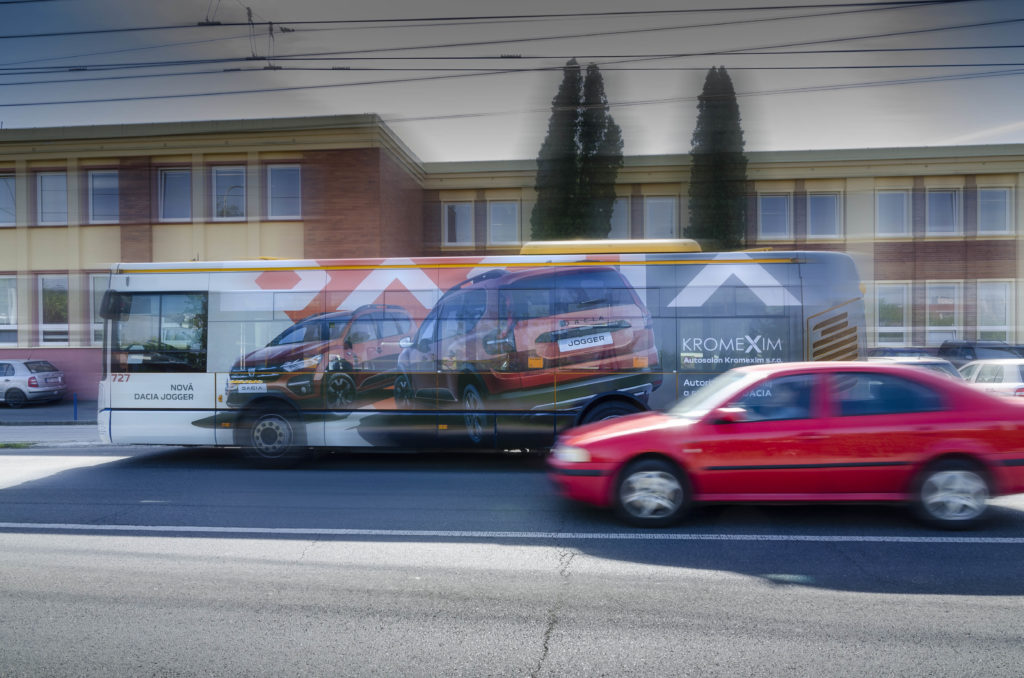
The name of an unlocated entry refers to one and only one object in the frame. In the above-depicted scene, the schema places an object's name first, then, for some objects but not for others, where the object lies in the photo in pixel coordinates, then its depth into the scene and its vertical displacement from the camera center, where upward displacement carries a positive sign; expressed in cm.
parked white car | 1081 -77
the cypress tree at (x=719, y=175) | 2373 +547
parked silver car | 2048 -138
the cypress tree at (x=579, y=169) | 2438 +587
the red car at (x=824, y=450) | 601 -106
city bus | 932 -9
